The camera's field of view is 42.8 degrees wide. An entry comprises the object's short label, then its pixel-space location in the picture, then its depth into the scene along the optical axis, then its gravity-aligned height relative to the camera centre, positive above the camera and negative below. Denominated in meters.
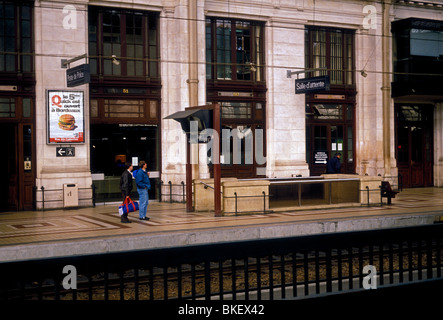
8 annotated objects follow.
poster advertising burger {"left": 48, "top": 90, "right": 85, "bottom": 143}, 19.59 +1.53
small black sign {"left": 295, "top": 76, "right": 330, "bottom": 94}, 21.17 +2.86
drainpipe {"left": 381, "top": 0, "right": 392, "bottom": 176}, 25.77 +3.24
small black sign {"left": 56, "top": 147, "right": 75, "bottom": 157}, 19.76 +0.30
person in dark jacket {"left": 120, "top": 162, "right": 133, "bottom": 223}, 15.91 -0.72
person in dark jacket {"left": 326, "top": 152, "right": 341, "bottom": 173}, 23.30 -0.32
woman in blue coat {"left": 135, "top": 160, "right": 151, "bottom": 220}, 16.36 -0.81
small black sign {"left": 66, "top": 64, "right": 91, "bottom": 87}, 17.39 +2.70
